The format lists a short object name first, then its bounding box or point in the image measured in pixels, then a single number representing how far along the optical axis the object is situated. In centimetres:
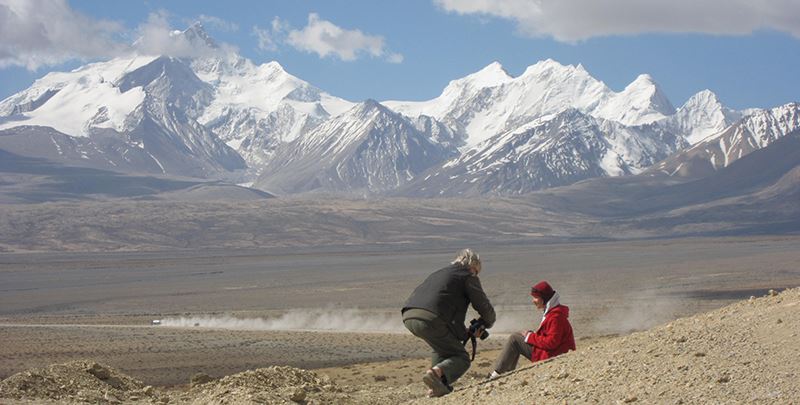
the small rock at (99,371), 2044
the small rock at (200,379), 2319
